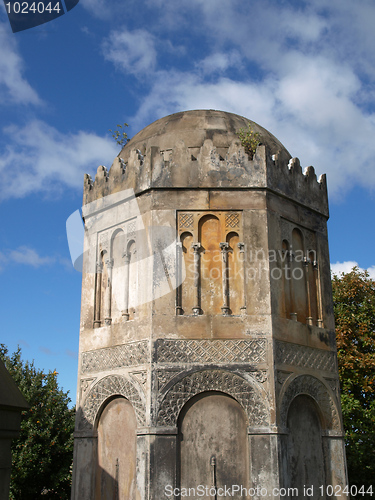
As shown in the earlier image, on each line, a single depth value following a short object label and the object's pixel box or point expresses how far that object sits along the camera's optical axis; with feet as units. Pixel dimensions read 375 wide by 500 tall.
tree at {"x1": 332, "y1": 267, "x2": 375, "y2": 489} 65.46
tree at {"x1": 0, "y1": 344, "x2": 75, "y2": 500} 64.13
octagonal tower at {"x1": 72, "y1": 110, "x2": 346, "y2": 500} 32.42
